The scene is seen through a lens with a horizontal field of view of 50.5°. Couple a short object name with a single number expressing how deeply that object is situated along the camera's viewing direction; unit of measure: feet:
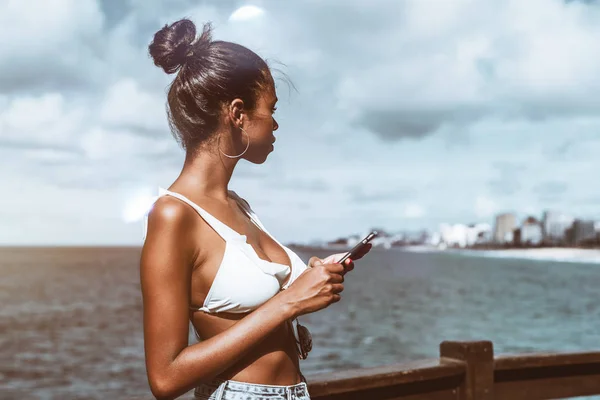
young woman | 4.37
